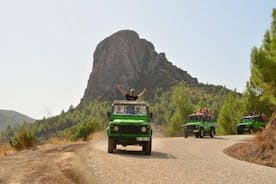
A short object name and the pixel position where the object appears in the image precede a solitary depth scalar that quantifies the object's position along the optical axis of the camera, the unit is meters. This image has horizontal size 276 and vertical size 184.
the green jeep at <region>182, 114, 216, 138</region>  31.11
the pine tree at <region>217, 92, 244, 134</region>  55.14
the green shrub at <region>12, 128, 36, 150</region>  19.78
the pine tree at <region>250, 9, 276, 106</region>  24.33
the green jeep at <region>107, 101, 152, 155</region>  15.36
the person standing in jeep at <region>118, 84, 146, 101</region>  16.91
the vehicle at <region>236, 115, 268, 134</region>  37.75
